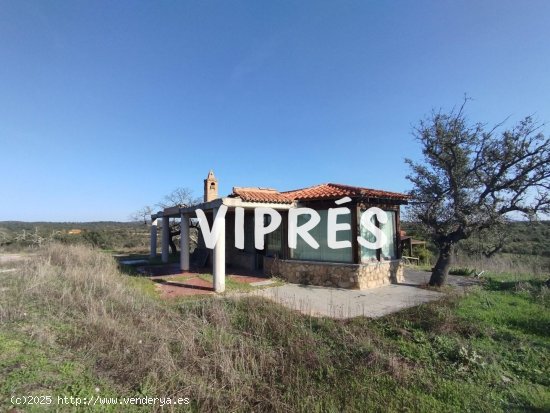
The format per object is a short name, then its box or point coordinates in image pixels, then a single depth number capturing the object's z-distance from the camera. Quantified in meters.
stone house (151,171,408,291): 11.52
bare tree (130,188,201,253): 29.82
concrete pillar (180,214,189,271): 15.19
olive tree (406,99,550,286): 10.08
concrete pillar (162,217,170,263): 19.05
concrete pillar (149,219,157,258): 21.78
